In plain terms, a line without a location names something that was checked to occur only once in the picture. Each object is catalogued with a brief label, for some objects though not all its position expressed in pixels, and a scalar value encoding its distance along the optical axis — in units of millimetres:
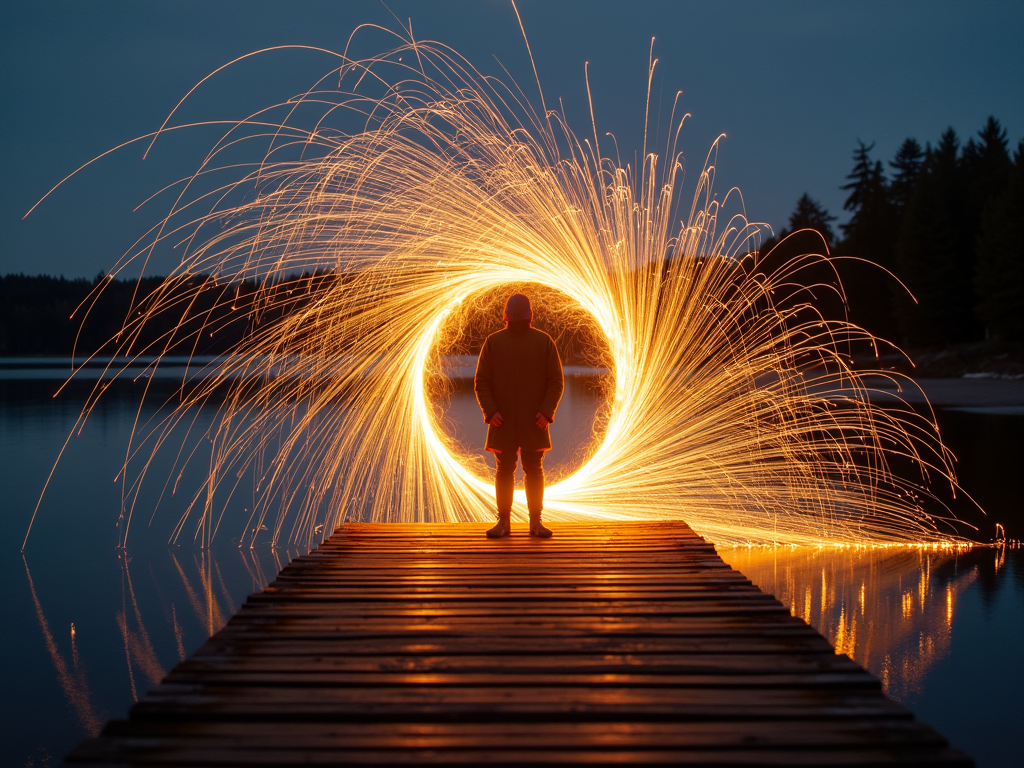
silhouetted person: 6871
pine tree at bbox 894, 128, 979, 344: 43719
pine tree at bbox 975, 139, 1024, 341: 37781
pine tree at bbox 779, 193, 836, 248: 68562
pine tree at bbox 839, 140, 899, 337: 49031
